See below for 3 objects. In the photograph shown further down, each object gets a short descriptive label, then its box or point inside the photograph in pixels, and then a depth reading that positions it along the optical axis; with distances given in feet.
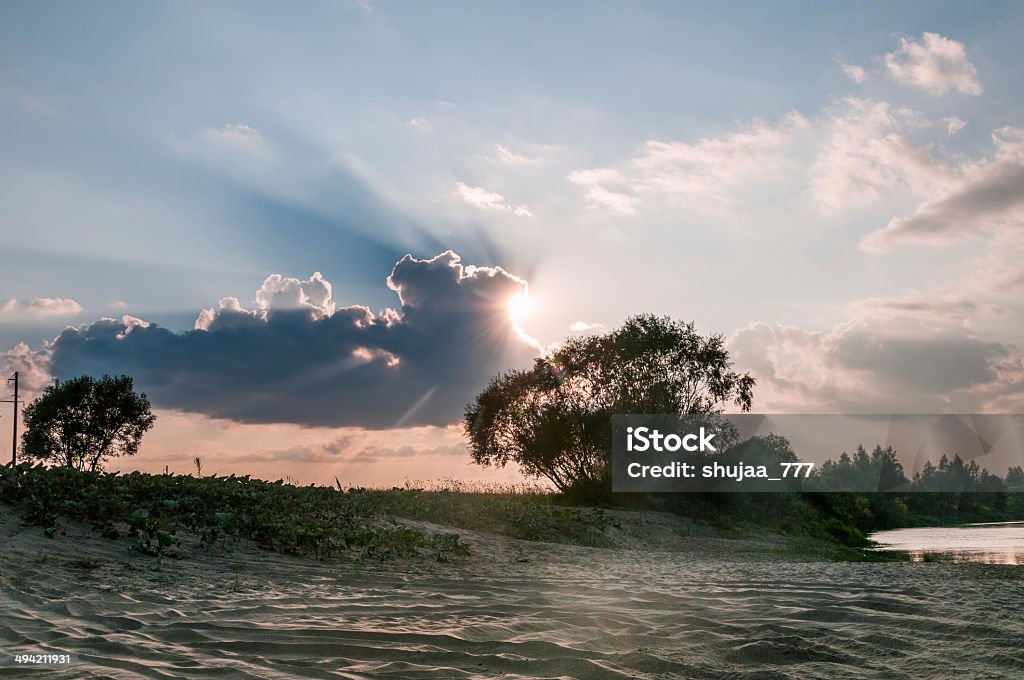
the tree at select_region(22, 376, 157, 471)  146.10
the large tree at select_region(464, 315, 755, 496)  110.11
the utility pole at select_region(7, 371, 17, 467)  133.51
